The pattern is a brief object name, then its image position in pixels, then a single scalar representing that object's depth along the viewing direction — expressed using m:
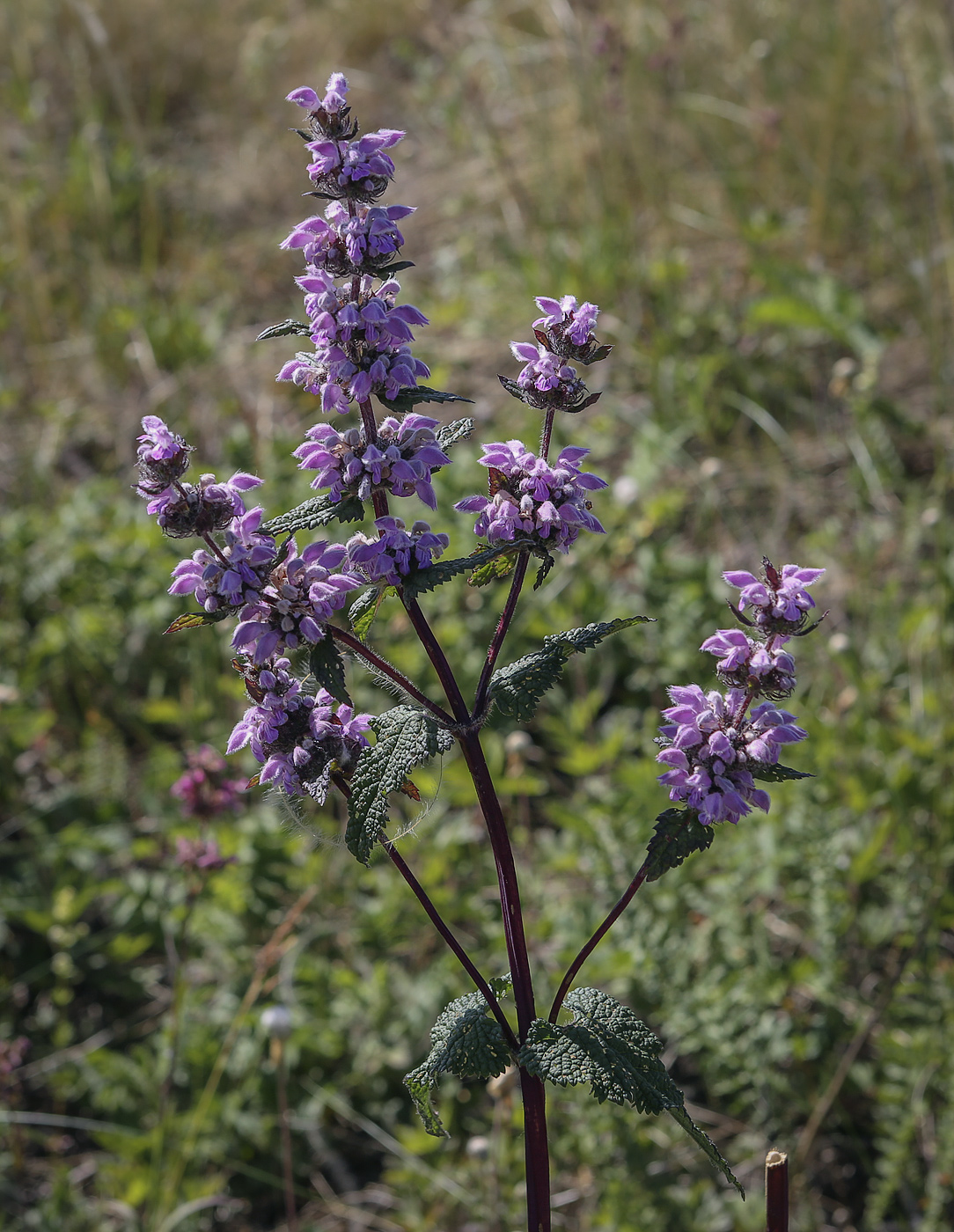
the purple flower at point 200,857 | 1.24
